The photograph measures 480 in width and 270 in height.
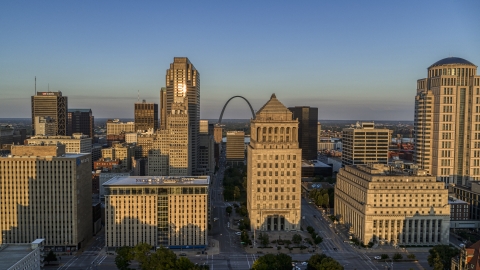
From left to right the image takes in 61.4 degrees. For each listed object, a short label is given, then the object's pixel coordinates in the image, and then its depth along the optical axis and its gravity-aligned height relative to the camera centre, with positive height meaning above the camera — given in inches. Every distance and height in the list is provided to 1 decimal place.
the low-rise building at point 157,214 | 5561.0 -1282.3
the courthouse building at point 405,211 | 5826.8 -1241.2
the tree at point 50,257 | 5078.7 -1719.5
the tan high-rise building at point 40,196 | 5506.9 -1047.9
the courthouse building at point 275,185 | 6520.7 -998.8
